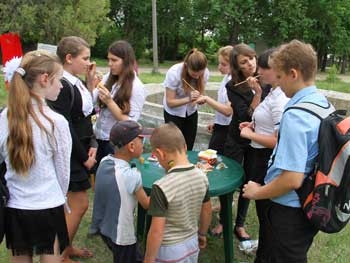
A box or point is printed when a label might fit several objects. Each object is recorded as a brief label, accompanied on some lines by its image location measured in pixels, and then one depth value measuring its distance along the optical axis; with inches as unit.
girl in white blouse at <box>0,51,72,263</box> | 81.5
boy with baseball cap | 92.6
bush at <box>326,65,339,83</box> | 530.5
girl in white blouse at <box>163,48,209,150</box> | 151.0
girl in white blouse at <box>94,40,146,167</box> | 123.4
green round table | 104.0
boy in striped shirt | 83.5
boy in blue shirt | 75.4
